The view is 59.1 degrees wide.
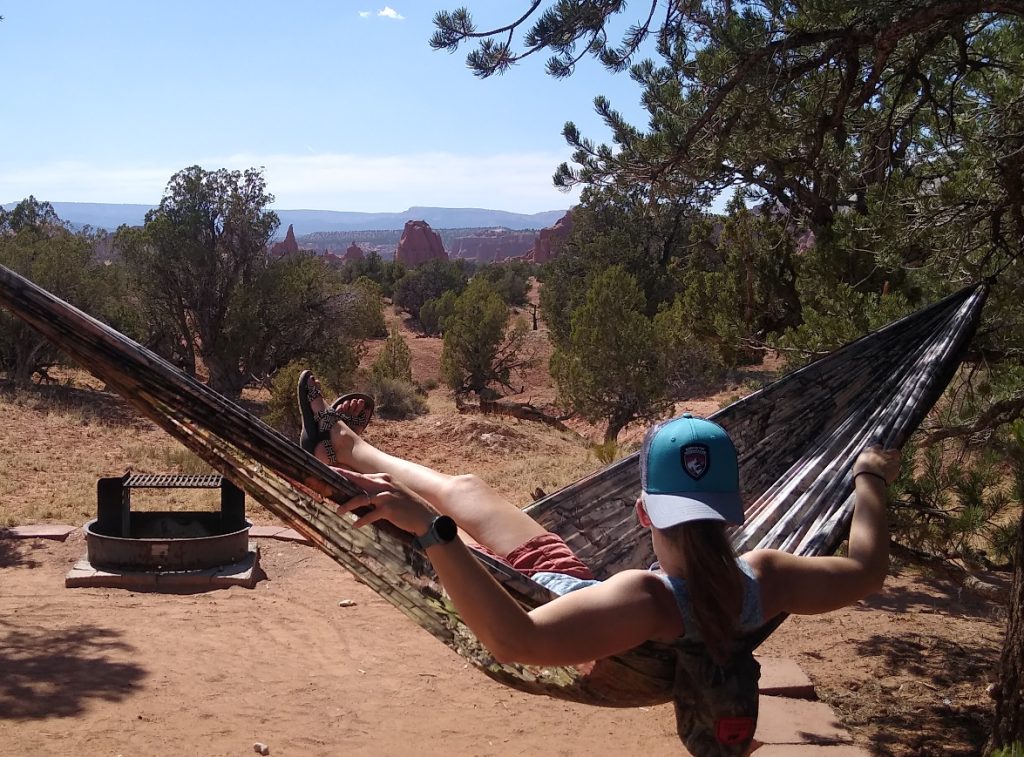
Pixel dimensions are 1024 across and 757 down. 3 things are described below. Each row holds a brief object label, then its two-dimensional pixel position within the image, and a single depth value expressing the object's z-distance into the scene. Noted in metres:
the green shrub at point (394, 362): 13.49
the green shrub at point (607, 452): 8.46
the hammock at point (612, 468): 1.51
